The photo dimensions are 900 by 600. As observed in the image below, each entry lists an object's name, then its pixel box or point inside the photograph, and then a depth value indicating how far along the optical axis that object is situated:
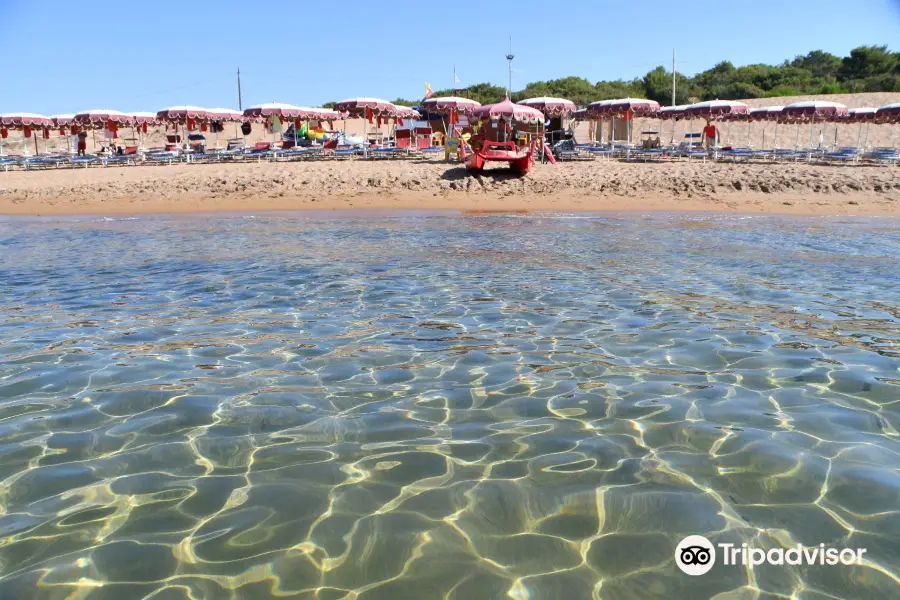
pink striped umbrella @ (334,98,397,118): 22.38
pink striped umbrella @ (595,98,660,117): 22.94
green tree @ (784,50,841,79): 56.42
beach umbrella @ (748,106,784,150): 22.86
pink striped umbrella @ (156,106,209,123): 23.89
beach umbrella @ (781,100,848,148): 22.09
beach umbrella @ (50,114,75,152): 28.80
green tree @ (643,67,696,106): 49.74
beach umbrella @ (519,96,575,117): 22.20
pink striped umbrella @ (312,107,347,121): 27.33
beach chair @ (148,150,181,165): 22.92
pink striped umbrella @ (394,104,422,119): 24.47
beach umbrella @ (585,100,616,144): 24.11
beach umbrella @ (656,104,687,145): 24.14
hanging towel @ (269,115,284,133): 24.97
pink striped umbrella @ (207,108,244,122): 24.89
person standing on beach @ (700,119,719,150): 24.06
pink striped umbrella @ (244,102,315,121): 24.03
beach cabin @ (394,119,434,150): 25.44
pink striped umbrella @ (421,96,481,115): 22.06
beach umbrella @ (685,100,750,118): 23.28
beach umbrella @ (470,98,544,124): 18.30
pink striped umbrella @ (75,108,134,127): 24.98
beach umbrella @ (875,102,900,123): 21.69
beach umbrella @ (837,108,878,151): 23.38
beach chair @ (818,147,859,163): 19.95
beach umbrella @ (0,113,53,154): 26.34
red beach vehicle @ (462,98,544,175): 17.30
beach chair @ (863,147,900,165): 19.39
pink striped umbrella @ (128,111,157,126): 27.20
